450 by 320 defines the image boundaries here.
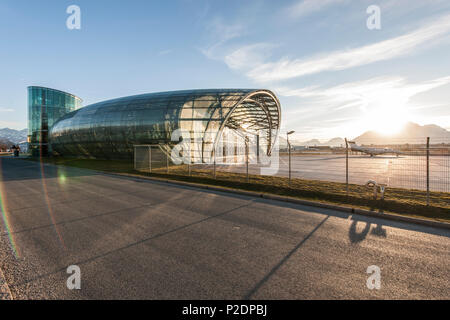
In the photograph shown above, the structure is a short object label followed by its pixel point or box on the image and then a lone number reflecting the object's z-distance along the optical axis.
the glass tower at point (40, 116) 60.66
